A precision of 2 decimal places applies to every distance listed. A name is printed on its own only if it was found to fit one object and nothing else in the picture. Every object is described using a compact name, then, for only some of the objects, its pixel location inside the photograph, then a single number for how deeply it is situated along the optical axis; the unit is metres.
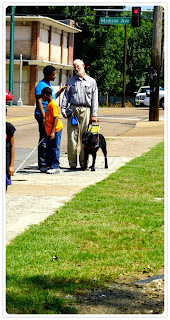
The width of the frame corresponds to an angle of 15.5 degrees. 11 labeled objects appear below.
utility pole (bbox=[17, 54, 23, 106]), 41.58
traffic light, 28.63
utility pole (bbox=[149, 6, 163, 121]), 21.70
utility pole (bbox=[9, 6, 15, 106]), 35.78
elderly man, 10.90
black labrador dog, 10.86
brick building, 45.62
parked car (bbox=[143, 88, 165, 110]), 41.18
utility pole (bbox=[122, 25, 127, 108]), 52.49
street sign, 31.91
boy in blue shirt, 10.56
